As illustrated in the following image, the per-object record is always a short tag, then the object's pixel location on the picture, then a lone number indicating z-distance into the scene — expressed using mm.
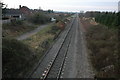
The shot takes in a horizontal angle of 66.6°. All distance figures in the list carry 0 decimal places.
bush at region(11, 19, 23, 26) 19237
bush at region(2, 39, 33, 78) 5642
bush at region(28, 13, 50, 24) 26547
